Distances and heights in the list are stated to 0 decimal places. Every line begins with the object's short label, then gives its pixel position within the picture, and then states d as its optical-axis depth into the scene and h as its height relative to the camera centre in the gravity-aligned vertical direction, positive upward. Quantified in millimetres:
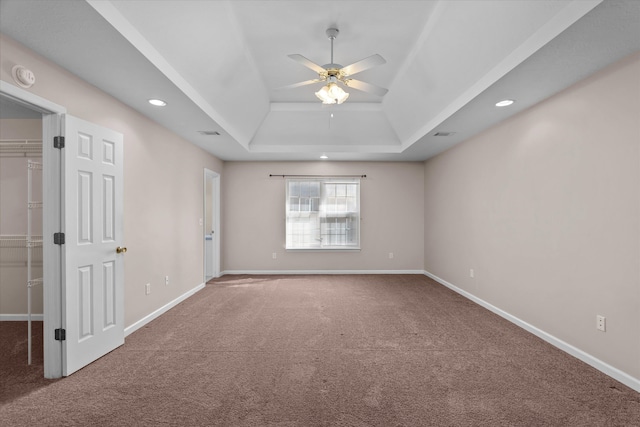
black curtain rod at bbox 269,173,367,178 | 6238 +824
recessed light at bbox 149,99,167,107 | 3006 +1191
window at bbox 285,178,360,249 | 6289 +8
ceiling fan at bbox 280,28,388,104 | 2625 +1322
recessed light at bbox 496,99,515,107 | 3006 +1171
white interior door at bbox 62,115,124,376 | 2318 -241
